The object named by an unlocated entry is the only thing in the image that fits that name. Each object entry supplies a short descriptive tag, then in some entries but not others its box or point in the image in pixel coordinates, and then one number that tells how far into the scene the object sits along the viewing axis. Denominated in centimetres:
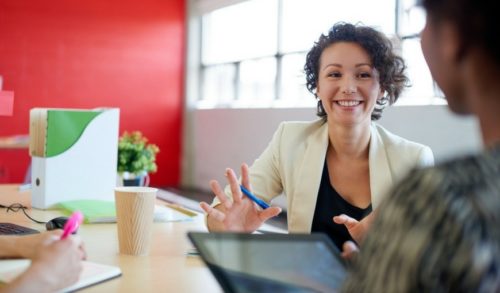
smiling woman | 175
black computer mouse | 149
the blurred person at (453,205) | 49
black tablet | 79
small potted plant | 233
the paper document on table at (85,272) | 104
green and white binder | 200
